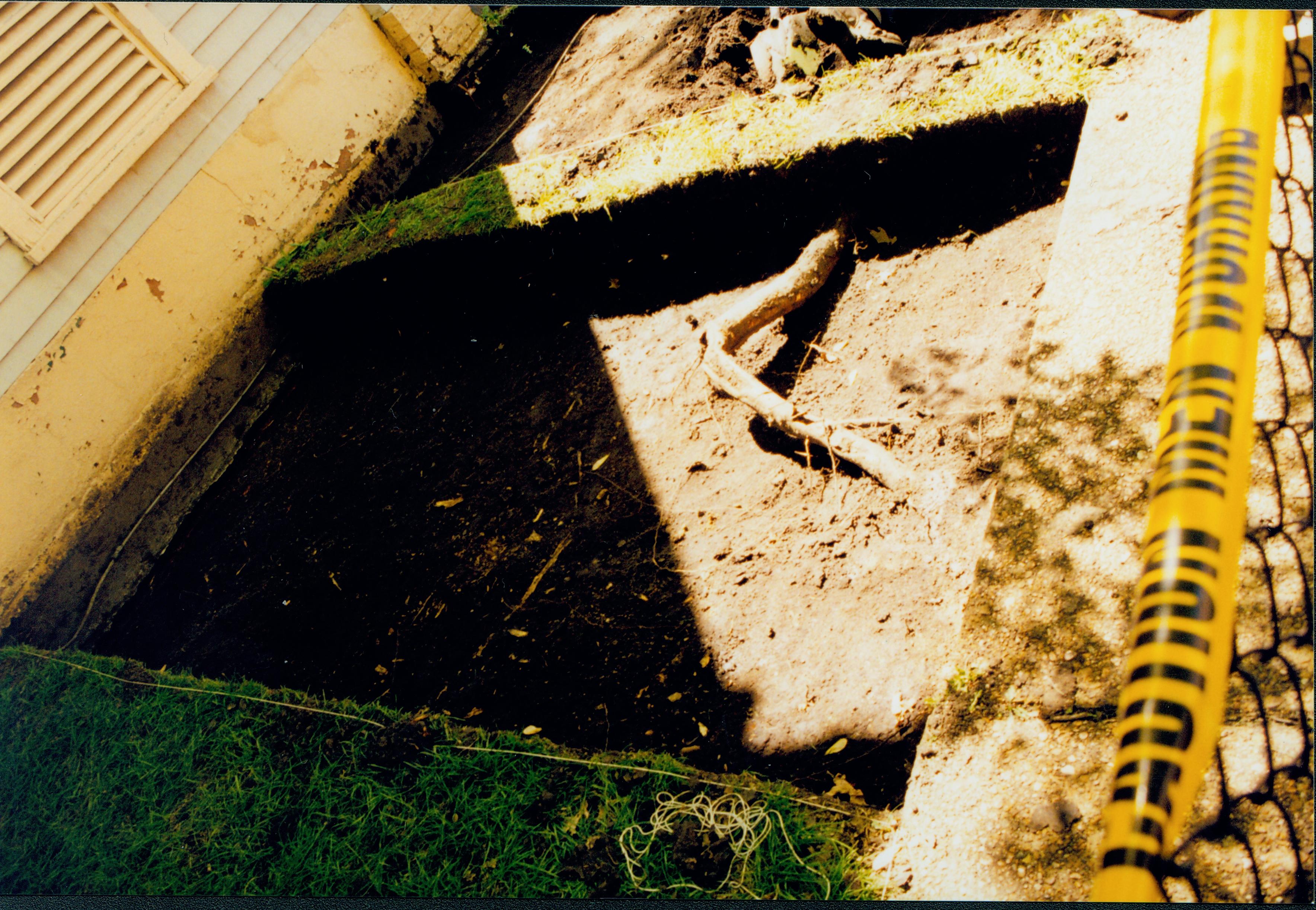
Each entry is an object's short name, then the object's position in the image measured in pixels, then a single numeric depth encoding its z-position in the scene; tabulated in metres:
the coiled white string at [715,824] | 1.88
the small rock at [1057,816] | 1.52
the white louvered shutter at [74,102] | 3.53
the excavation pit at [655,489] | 2.28
